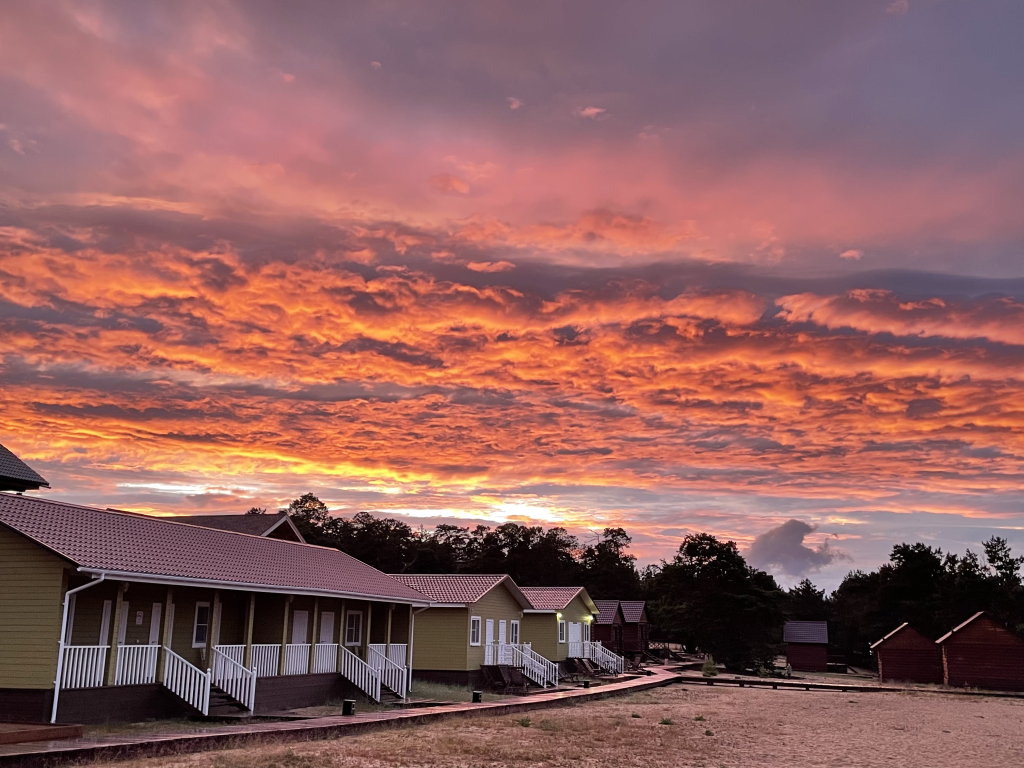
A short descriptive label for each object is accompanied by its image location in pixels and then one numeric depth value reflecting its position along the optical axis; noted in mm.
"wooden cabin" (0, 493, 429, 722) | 18047
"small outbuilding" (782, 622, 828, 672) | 69500
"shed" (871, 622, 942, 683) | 55750
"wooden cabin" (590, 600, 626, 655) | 63594
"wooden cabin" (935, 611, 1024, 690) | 51500
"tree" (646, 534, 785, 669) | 65875
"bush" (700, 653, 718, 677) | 56341
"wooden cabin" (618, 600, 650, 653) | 67500
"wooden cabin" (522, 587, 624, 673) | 46000
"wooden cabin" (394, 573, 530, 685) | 36062
